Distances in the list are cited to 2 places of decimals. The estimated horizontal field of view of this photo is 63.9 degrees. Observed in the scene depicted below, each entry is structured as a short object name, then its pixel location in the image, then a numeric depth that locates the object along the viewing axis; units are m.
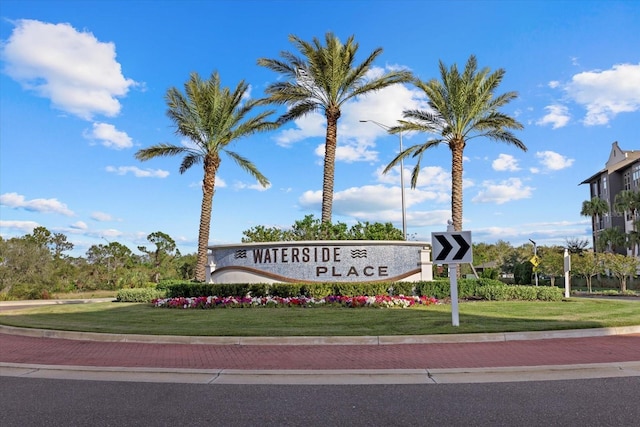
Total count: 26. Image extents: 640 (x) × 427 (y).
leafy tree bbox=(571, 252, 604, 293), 43.50
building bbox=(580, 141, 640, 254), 60.78
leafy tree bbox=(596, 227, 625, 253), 54.44
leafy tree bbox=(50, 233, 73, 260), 54.34
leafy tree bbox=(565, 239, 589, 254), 69.46
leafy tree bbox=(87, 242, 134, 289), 59.12
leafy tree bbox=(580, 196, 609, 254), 63.94
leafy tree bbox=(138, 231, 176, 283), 66.14
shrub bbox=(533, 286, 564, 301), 20.97
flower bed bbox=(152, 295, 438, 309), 17.28
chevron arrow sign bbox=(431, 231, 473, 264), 12.04
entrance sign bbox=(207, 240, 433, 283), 19.91
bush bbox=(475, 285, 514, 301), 20.73
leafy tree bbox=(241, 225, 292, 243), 23.03
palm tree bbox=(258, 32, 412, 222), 24.83
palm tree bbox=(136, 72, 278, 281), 27.95
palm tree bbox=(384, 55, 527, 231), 25.80
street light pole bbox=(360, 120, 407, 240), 29.62
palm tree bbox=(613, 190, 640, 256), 50.22
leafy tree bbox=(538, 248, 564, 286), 46.20
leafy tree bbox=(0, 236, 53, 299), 36.38
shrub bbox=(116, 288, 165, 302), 24.28
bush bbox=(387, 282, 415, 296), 19.42
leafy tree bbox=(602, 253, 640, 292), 41.50
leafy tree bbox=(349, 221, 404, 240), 21.77
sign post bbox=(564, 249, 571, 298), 23.56
